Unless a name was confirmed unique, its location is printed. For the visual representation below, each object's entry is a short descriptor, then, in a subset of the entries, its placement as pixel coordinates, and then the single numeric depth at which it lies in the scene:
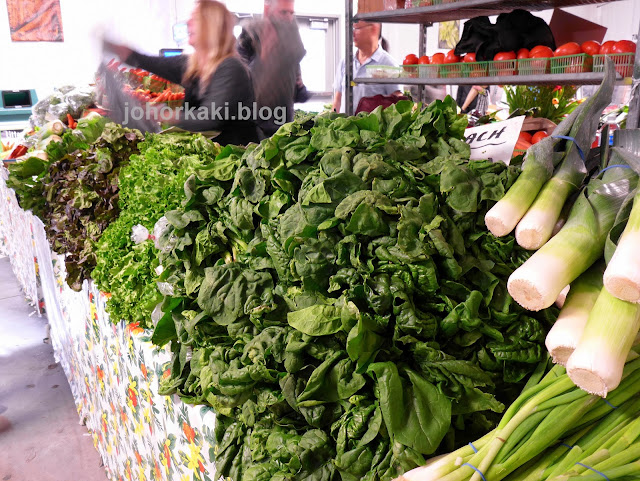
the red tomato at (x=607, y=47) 3.00
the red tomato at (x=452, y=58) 3.87
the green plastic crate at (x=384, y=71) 4.54
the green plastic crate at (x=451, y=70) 3.84
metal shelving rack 3.24
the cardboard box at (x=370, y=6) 4.36
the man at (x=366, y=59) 5.18
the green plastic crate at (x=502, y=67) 3.43
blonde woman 3.51
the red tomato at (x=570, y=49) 3.12
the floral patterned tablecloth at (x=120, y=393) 1.41
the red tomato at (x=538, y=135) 2.95
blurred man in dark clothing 3.98
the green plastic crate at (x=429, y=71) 4.04
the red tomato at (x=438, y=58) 3.99
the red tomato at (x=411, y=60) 4.34
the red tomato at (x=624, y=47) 2.96
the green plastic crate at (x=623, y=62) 2.95
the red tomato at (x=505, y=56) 3.43
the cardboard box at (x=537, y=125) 2.87
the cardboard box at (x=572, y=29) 3.40
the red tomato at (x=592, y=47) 3.07
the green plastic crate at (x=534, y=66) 3.25
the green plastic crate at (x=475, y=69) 3.64
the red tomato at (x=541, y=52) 3.24
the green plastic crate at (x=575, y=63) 3.11
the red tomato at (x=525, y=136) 2.91
